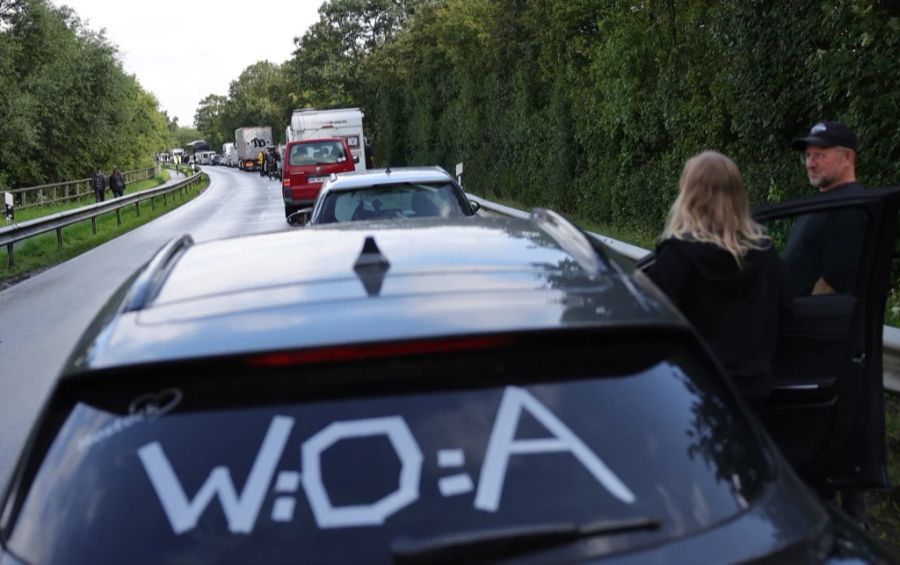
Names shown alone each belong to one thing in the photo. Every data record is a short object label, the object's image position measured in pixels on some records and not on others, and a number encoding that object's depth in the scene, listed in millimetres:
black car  2178
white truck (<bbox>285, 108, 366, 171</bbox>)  48344
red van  30625
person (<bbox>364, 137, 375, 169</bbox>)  45375
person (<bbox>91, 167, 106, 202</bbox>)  48156
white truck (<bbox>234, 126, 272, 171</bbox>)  102938
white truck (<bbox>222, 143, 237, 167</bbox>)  128375
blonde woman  4242
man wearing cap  4454
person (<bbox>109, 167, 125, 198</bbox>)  50588
